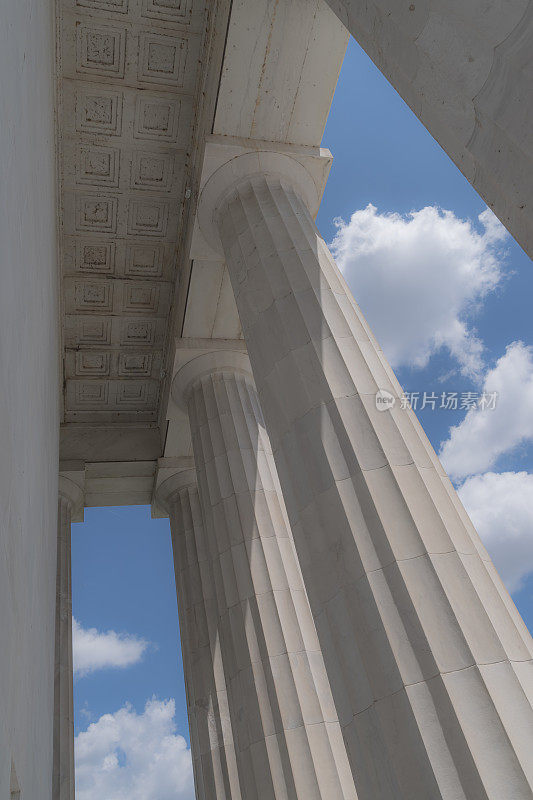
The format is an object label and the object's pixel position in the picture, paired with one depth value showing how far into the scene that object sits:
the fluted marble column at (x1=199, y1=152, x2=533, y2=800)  9.68
